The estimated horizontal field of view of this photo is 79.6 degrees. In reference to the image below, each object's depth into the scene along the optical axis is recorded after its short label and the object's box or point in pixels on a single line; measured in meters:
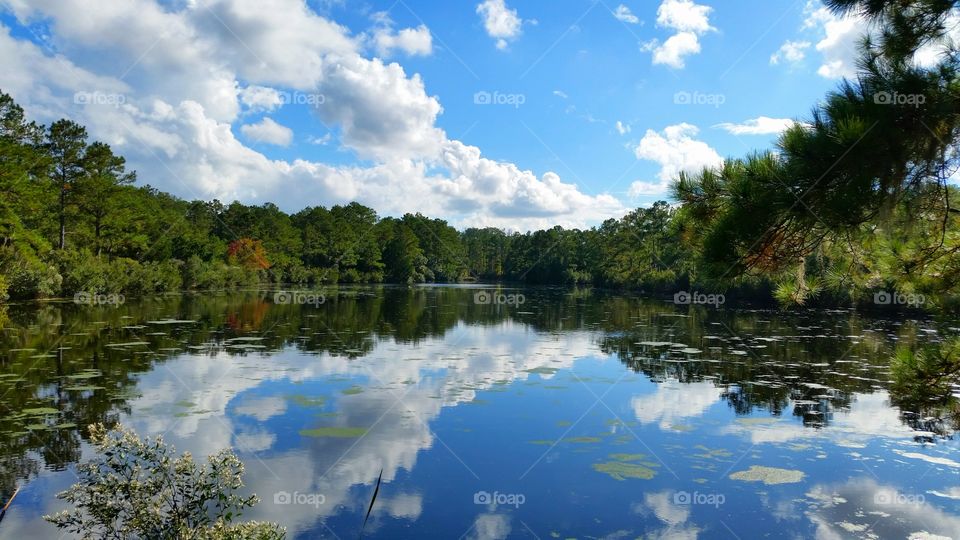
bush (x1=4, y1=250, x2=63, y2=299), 27.47
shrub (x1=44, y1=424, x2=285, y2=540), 3.67
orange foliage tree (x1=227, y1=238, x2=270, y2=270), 66.06
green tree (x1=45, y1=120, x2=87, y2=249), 34.97
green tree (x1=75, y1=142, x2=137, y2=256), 36.62
